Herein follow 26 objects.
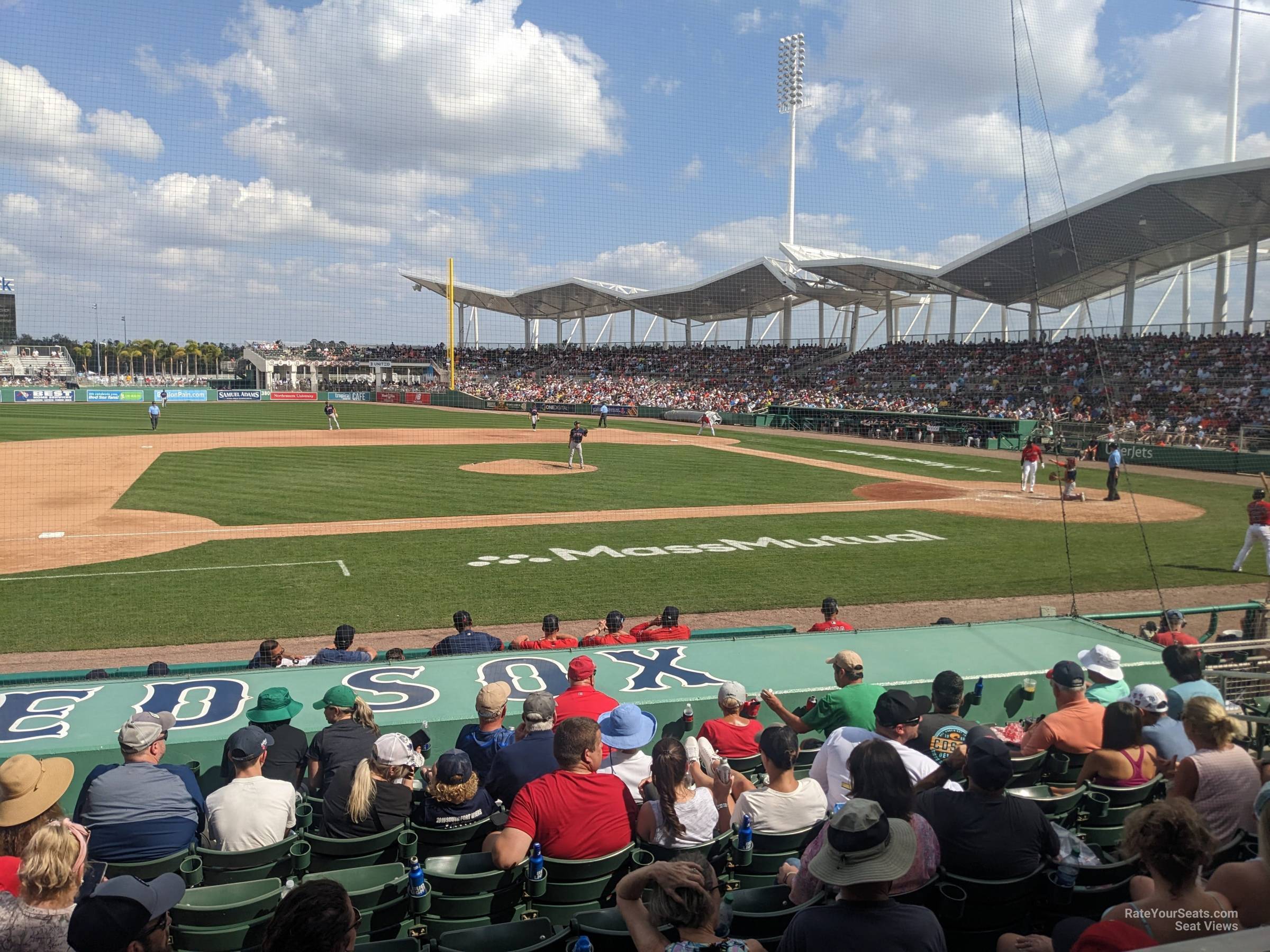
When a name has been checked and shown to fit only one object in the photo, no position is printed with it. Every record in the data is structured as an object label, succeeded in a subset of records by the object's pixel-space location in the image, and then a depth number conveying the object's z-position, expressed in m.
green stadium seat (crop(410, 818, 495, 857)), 4.29
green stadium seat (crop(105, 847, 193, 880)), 3.96
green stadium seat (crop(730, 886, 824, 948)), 3.22
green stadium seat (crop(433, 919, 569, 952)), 3.08
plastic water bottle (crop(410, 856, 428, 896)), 3.62
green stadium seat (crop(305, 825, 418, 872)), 4.20
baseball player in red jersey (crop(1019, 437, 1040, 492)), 22.78
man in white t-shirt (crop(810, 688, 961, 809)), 4.49
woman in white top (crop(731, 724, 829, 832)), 4.17
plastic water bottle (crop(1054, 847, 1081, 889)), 3.49
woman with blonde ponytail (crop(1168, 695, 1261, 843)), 4.05
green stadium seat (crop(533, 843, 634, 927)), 3.76
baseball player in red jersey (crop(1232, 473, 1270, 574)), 13.92
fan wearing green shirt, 5.55
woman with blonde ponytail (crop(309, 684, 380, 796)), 4.93
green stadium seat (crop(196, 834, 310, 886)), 4.02
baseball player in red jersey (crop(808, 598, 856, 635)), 9.17
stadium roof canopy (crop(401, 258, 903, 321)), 51.62
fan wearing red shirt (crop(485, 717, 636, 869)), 3.83
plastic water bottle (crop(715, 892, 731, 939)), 3.02
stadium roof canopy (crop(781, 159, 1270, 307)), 29.88
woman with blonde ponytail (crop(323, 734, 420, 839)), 4.32
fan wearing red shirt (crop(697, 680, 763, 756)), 5.31
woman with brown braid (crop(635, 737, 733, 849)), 3.97
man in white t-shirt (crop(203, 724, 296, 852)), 4.16
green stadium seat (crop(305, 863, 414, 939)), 3.59
